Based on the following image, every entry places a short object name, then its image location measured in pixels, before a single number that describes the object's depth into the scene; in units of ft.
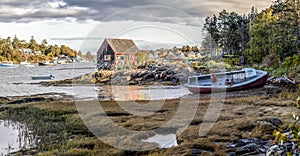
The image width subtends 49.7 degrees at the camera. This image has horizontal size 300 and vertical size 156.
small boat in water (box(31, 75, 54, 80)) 169.43
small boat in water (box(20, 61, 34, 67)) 378.16
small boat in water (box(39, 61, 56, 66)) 406.41
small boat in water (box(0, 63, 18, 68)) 346.95
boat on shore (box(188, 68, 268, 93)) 77.61
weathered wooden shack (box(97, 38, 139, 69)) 139.44
